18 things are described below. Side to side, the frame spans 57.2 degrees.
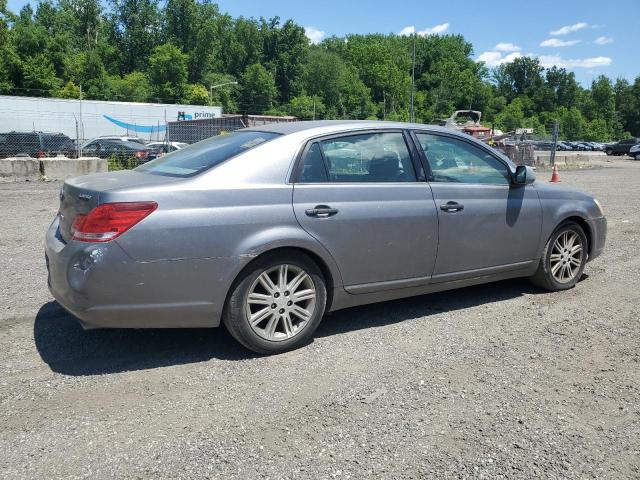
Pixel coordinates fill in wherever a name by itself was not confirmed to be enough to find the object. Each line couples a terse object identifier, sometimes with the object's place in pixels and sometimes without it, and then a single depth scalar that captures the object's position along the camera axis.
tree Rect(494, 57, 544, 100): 141.12
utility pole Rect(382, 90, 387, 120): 100.24
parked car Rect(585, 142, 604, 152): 73.85
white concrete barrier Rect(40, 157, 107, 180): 15.87
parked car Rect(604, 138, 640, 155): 51.43
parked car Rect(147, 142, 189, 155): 22.43
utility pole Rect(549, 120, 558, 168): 27.34
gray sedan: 3.55
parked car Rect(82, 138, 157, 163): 19.88
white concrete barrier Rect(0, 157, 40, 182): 15.27
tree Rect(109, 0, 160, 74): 90.00
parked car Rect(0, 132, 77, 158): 19.50
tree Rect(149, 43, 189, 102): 76.00
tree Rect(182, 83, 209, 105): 76.44
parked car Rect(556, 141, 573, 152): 73.59
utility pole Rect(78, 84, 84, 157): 20.11
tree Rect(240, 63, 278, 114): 90.75
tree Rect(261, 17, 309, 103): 100.81
